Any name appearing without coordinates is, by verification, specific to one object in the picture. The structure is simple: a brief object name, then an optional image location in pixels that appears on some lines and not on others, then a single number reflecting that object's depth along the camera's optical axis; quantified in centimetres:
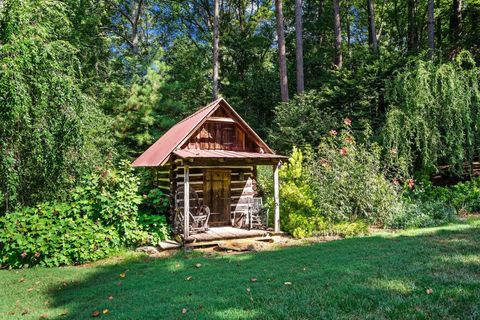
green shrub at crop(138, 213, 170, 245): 1024
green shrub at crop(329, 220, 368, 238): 1036
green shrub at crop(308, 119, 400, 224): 1103
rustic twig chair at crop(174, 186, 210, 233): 1059
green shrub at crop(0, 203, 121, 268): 819
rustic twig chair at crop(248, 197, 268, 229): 1180
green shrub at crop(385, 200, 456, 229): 1092
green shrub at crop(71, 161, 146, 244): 947
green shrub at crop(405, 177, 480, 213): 1246
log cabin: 1084
